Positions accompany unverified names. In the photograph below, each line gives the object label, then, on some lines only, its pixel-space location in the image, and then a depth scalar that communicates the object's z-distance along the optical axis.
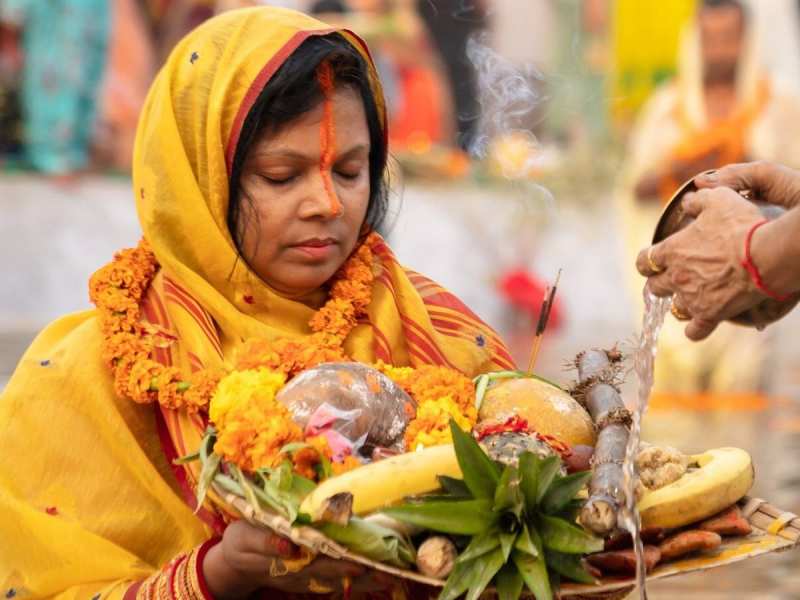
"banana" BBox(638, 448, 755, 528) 5.03
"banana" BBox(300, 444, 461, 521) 4.79
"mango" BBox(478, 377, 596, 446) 5.39
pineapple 4.74
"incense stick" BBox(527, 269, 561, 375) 5.91
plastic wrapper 5.11
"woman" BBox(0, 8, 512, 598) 5.69
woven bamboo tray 4.63
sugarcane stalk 4.81
